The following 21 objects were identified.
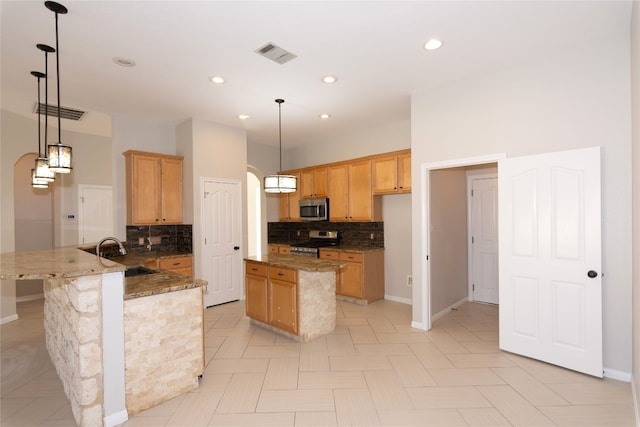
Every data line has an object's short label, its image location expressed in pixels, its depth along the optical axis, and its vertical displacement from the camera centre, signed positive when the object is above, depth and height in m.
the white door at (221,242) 5.13 -0.41
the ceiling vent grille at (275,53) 2.93 +1.57
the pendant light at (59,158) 2.73 +0.53
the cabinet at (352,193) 5.46 +0.40
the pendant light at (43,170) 3.35 +0.53
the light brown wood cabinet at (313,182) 6.16 +0.68
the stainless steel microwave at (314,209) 6.04 +0.13
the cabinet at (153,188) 4.71 +0.47
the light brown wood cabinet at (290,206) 6.68 +0.23
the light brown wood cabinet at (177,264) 4.58 -0.70
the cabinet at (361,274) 5.24 -1.00
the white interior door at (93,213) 6.15 +0.11
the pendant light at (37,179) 3.42 +0.47
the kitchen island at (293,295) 3.63 -0.96
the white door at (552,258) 2.78 -0.43
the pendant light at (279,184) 4.07 +0.43
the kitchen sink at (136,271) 3.41 -0.58
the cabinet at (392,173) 4.95 +0.69
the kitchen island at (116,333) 2.16 -0.87
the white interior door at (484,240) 5.23 -0.43
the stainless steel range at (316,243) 5.85 -0.54
